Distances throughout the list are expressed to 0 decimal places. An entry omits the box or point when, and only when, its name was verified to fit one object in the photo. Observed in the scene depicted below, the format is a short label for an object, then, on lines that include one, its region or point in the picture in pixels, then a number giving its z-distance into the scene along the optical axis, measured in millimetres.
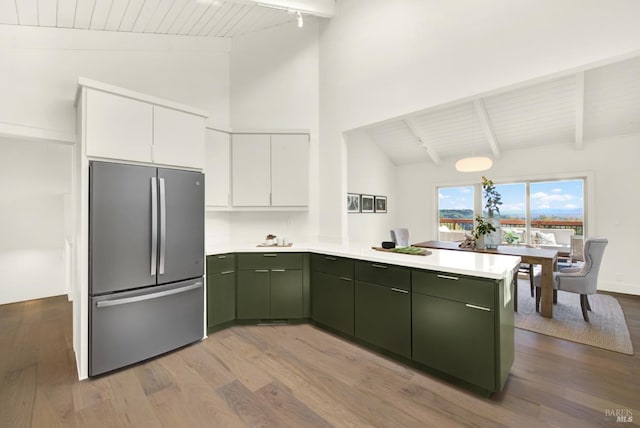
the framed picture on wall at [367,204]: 6395
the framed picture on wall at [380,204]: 6906
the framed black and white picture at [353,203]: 5977
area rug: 2844
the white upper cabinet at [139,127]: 2297
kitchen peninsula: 1988
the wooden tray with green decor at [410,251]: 2681
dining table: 3510
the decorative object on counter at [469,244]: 4320
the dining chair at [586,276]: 3314
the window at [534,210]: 5316
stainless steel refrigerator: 2297
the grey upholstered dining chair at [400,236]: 5430
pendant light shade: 4469
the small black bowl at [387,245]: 3041
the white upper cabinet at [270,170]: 3623
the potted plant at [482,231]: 4148
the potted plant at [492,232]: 4180
